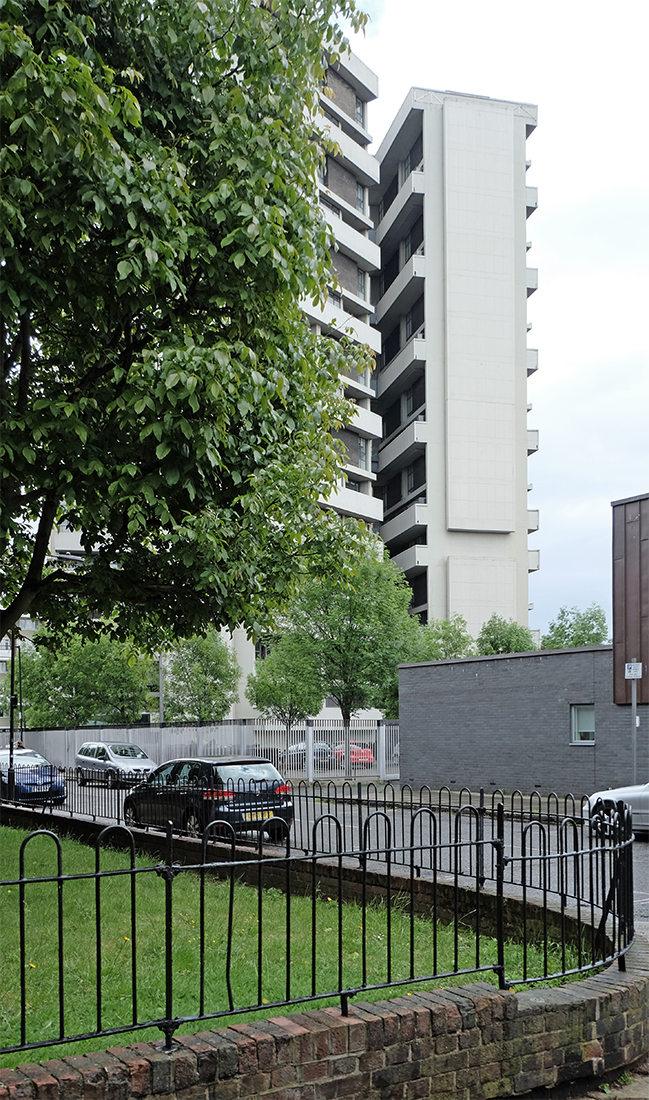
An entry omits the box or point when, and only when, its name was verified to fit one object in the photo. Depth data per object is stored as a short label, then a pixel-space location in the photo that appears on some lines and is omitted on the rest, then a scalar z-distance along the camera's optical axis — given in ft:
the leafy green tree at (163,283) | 25.38
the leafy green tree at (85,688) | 161.68
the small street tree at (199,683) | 168.55
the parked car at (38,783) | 86.63
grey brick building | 79.97
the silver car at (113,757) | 113.50
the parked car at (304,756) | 116.16
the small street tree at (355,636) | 133.69
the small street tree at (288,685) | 135.95
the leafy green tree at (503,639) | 178.40
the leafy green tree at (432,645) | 137.28
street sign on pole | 70.49
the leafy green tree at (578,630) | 213.25
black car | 48.26
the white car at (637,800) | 55.57
